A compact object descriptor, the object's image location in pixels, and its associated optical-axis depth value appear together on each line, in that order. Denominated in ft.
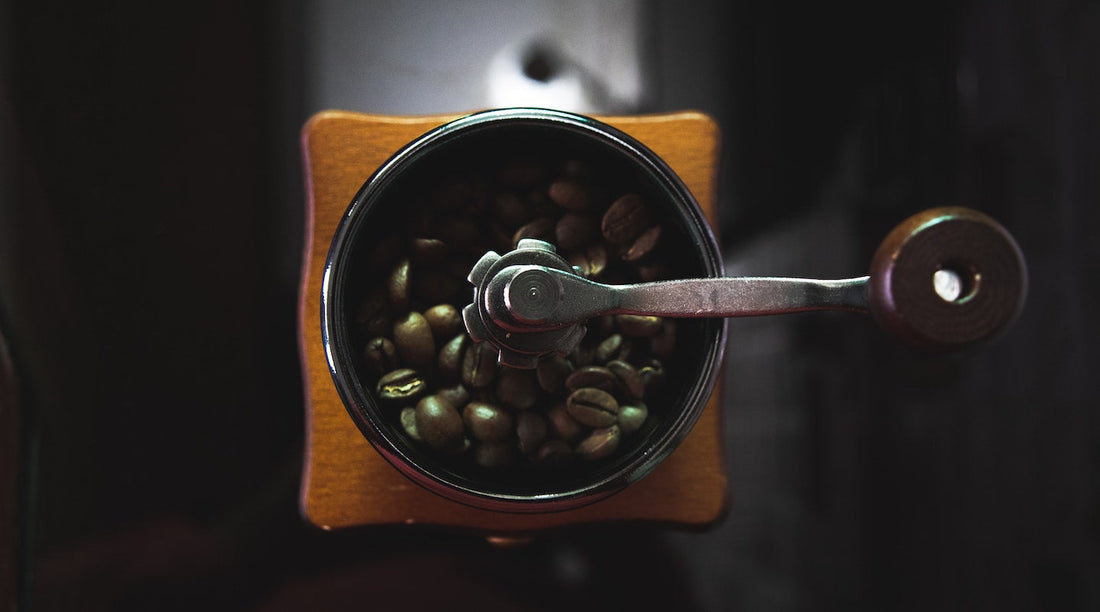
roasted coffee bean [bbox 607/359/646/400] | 0.98
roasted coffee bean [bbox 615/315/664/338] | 0.99
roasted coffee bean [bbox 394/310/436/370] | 0.97
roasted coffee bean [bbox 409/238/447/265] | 0.99
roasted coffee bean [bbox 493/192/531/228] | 1.00
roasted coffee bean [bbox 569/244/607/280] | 1.01
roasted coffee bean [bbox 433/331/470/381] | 0.99
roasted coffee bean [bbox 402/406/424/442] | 0.97
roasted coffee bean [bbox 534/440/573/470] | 0.97
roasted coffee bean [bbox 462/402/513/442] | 0.97
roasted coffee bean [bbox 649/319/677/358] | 1.00
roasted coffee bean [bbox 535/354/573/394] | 0.97
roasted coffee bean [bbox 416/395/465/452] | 0.96
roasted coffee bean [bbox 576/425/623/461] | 0.97
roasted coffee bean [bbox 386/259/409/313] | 0.98
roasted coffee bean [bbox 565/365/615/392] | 0.97
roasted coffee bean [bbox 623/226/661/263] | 0.99
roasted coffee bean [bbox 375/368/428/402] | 0.97
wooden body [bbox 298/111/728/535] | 1.05
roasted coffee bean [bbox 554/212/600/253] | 1.00
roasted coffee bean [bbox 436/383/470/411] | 0.98
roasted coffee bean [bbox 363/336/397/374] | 0.97
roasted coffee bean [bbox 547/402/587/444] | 0.98
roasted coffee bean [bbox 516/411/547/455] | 0.98
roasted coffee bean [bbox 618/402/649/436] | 0.98
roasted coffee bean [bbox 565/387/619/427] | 0.97
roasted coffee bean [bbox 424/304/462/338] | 0.99
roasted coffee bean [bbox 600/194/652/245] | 0.99
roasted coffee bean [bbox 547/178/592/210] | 1.00
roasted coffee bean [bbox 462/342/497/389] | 0.98
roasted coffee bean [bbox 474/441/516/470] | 0.97
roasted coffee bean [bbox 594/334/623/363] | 1.00
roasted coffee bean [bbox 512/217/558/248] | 1.00
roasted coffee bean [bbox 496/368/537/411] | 0.98
